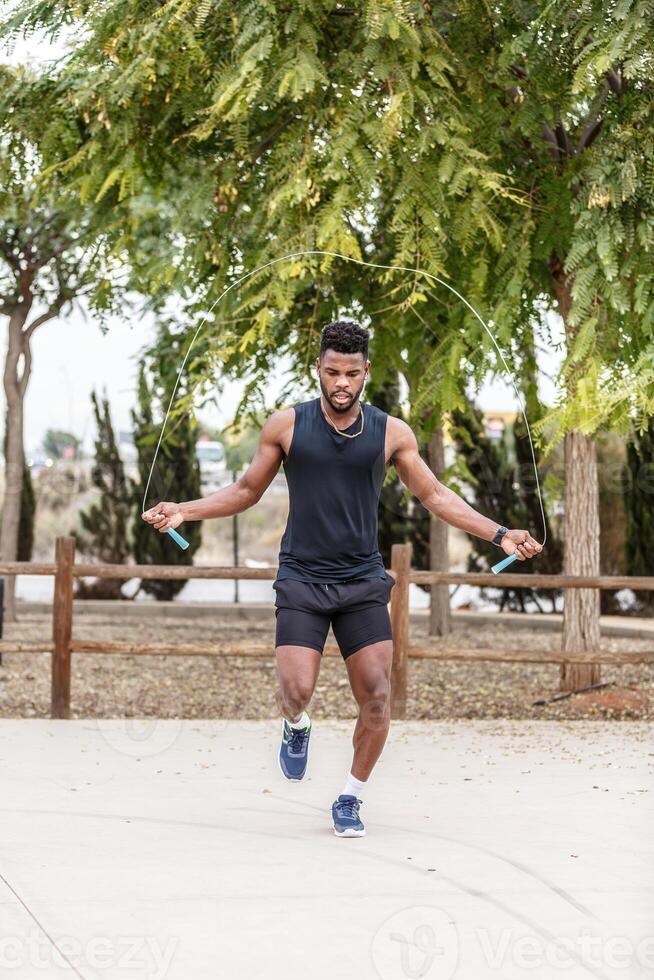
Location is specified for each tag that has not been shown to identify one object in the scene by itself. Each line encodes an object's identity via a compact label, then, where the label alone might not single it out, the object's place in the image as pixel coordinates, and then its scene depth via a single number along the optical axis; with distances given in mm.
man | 5344
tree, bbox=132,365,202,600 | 18984
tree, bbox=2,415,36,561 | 19391
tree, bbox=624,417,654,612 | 17297
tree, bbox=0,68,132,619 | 15078
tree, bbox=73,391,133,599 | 19641
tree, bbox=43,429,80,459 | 36284
